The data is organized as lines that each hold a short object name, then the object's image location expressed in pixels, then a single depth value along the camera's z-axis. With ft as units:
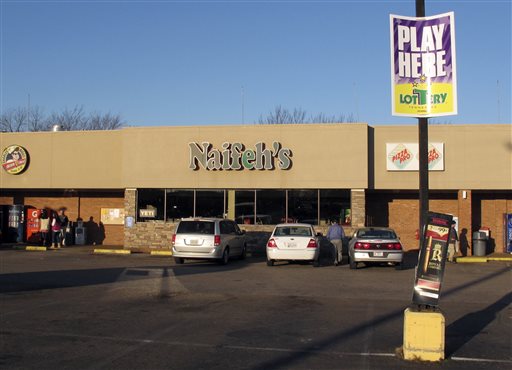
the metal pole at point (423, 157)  31.07
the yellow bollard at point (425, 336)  25.75
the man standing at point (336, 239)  70.08
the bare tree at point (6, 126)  203.41
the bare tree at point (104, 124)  223.14
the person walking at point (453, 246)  77.00
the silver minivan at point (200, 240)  67.21
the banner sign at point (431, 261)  26.76
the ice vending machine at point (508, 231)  87.51
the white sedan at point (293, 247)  65.41
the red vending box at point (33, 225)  95.50
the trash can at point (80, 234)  98.17
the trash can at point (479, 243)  82.07
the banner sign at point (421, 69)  32.12
